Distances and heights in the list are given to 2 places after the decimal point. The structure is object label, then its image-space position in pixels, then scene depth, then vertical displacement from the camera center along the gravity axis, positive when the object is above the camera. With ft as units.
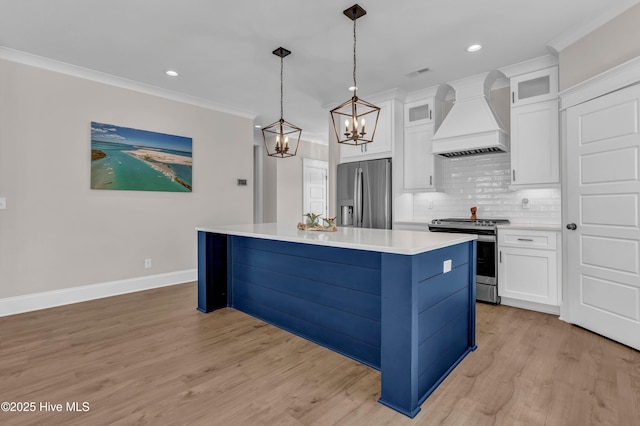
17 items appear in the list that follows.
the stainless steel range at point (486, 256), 11.97 -1.55
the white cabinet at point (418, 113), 14.55 +4.61
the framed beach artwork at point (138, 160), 12.77 +2.34
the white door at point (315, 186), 24.69 +2.21
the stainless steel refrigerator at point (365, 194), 14.92 +0.98
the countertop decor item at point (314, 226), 9.20 -0.31
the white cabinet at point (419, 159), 14.51 +2.48
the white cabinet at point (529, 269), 10.83 -1.86
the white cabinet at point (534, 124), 11.21 +3.16
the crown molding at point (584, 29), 8.39 +5.26
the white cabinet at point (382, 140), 14.88 +3.45
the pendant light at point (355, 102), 8.24 +2.77
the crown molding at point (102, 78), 11.01 +5.36
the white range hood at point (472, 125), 12.39 +3.49
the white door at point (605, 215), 8.29 -0.03
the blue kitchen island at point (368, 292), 5.88 -1.86
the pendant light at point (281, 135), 10.50 +2.56
